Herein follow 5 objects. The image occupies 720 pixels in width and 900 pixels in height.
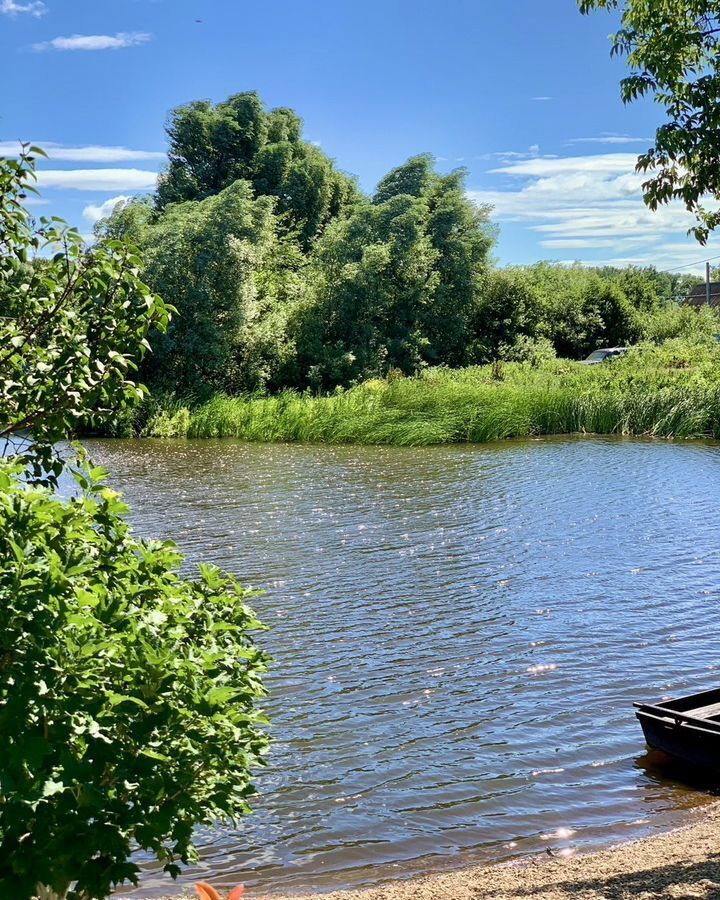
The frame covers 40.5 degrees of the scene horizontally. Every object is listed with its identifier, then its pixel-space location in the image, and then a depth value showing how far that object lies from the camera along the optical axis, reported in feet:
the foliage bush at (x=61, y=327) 14.44
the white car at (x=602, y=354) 139.83
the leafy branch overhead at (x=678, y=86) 22.17
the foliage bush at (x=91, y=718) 10.55
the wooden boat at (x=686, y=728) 24.75
